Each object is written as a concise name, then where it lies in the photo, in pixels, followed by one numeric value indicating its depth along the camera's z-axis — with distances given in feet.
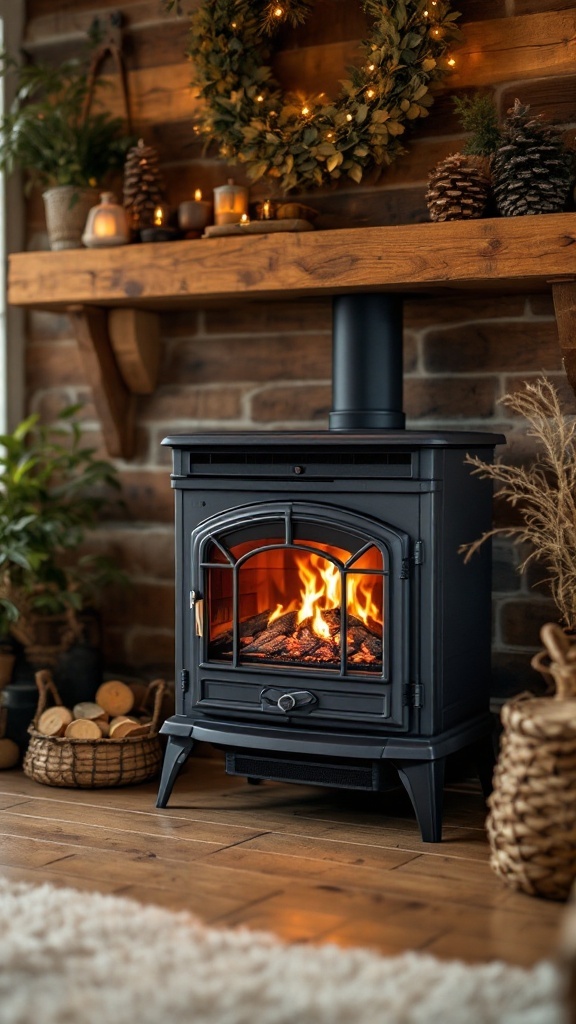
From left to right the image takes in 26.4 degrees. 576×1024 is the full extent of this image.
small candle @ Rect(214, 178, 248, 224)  10.93
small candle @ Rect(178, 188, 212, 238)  11.14
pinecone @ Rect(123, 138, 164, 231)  11.49
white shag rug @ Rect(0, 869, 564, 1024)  6.05
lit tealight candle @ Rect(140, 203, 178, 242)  11.23
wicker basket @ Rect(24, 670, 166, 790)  10.76
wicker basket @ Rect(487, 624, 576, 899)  7.88
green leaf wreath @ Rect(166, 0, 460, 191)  10.26
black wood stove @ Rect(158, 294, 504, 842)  9.30
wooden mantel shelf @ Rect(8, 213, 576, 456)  9.61
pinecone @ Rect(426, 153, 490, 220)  9.84
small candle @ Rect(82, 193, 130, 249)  11.38
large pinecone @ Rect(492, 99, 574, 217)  9.59
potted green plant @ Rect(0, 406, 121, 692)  11.64
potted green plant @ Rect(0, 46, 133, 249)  11.87
